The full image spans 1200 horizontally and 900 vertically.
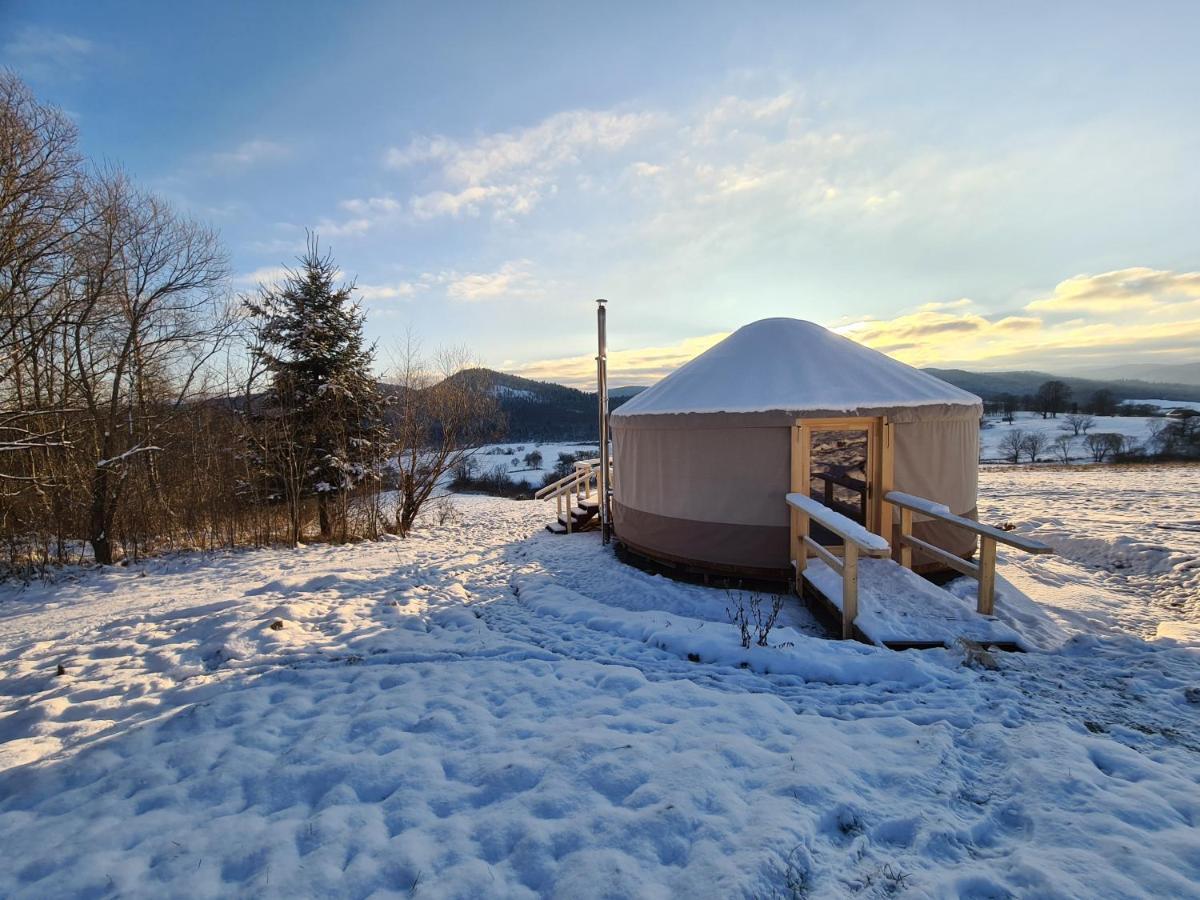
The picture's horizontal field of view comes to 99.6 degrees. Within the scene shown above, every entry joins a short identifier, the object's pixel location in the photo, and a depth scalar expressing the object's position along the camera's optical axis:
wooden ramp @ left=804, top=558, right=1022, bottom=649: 3.67
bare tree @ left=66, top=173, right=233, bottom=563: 6.70
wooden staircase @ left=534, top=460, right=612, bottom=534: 9.37
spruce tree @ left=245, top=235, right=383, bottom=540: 9.05
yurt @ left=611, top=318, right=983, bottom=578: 5.26
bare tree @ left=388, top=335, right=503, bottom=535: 9.80
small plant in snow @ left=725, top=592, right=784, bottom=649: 3.58
